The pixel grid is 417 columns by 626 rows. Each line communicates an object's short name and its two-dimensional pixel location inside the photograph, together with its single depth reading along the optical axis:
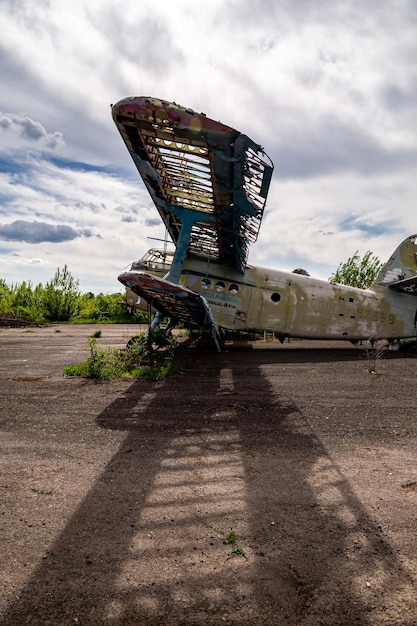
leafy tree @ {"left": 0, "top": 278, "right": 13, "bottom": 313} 35.28
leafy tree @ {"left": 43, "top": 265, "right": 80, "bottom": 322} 34.06
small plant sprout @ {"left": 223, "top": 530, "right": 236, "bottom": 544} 3.69
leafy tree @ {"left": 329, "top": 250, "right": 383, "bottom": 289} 38.53
